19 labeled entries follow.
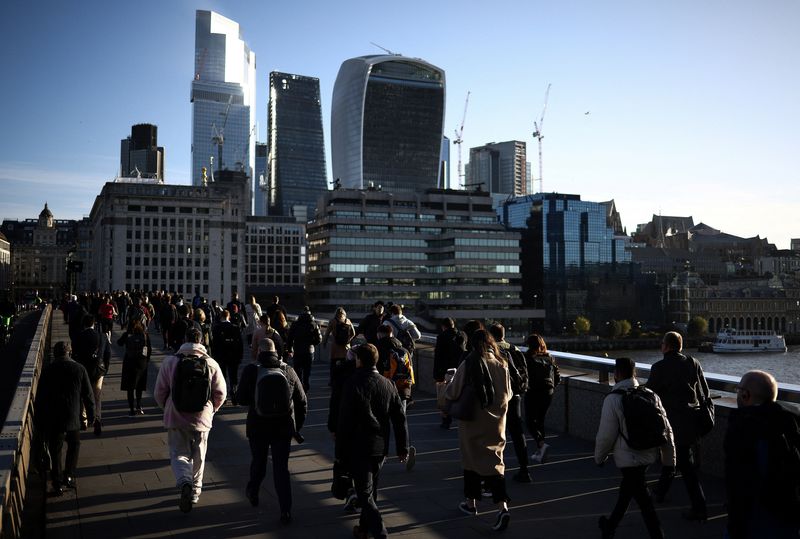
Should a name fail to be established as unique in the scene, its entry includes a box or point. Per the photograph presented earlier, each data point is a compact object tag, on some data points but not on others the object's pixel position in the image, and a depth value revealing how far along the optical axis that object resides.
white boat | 129.62
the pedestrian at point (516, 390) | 9.73
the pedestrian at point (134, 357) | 14.55
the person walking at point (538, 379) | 10.82
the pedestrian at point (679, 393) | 8.58
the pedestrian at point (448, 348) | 13.23
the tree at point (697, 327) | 158.38
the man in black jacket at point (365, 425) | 7.69
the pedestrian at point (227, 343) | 16.27
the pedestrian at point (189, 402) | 9.06
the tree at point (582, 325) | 161.38
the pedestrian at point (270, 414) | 8.39
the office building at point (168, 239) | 152.00
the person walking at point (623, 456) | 7.36
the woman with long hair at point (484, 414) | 8.22
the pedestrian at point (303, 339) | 16.53
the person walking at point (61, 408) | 9.63
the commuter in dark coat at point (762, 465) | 5.46
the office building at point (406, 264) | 143.75
